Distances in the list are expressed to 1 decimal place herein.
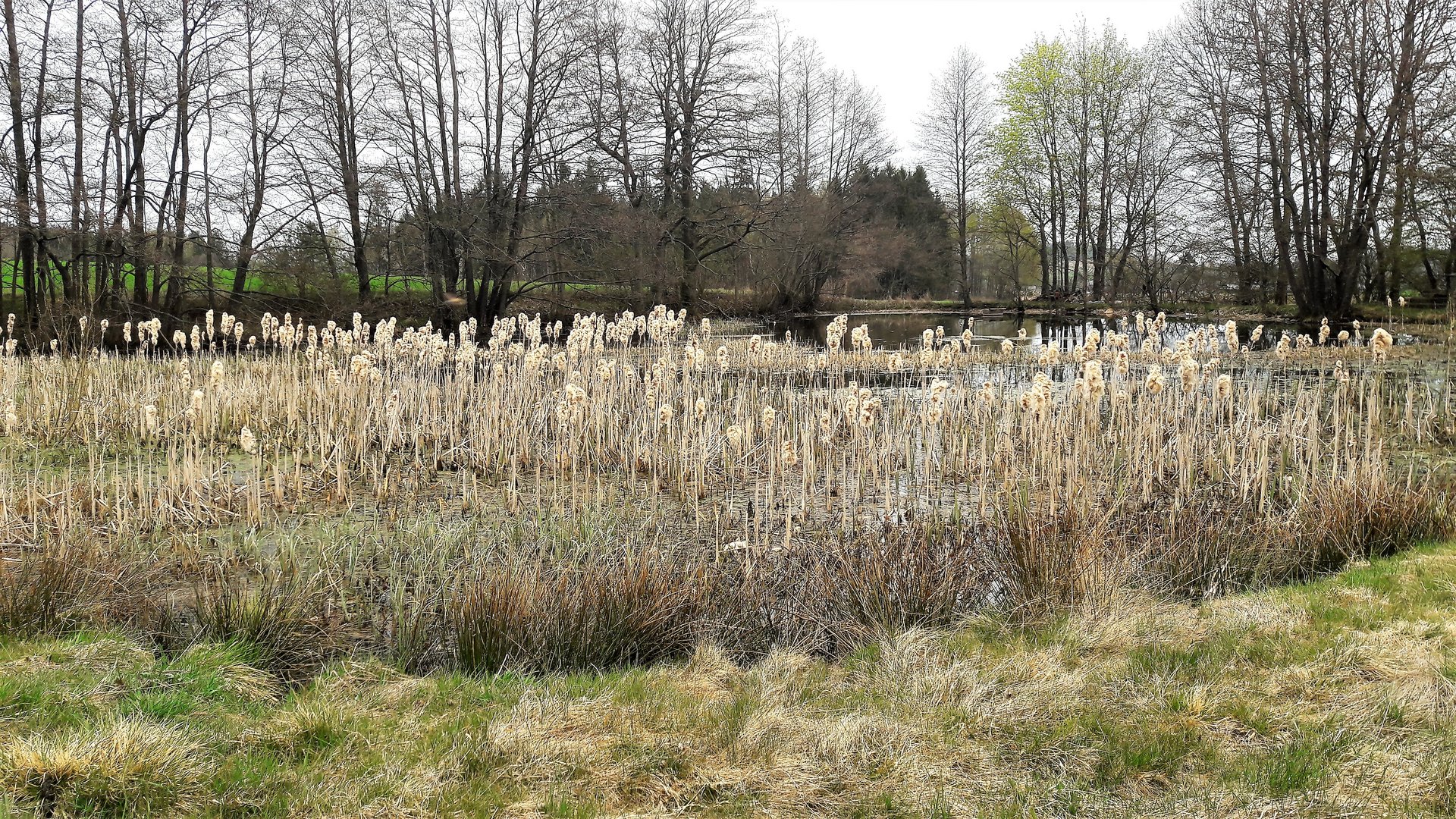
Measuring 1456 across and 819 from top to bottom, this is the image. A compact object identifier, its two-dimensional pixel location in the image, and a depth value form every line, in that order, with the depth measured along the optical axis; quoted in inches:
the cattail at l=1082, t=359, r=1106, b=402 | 252.5
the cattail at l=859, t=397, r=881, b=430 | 233.3
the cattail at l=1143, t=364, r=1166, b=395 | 257.3
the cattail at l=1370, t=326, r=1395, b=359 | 281.4
